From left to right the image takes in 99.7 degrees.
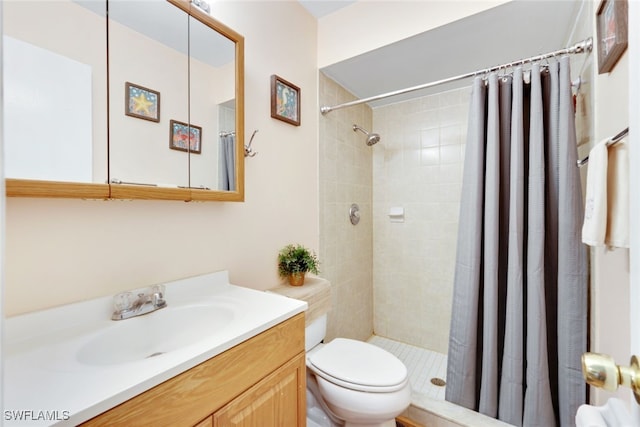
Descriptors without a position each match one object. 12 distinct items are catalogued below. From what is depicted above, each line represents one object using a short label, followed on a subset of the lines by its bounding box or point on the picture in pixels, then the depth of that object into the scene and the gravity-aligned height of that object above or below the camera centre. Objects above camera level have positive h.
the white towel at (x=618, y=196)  0.70 +0.04
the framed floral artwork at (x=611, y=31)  0.77 +0.55
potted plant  1.49 -0.30
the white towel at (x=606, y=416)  0.52 -0.43
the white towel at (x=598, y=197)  0.74 +0.04
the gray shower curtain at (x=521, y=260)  1.22 -0.24
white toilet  1.15 -0.76
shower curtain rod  1.13 +0.70
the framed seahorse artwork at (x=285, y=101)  1.51 +0.65
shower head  2.10 +0.56
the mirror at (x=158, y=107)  0.84 +0.40
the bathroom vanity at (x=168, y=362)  0.54 -0.37
